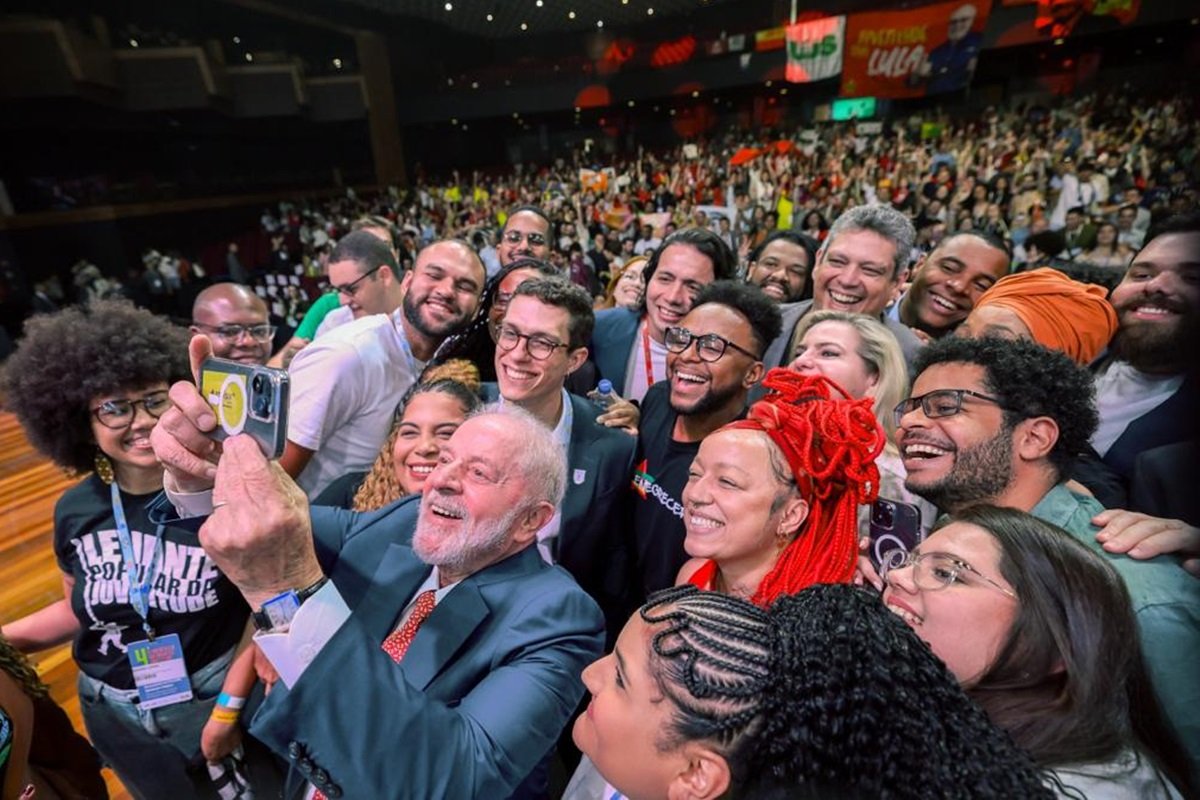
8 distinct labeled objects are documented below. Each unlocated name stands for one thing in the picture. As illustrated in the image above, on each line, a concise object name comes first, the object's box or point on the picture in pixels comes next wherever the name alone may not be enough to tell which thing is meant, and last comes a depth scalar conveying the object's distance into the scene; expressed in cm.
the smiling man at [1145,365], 171
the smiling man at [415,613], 89
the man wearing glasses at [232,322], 267
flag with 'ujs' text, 1065
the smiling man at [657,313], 272
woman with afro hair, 162
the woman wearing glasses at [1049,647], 98
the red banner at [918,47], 1043
